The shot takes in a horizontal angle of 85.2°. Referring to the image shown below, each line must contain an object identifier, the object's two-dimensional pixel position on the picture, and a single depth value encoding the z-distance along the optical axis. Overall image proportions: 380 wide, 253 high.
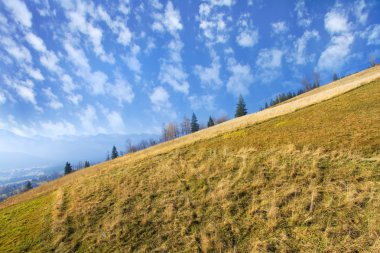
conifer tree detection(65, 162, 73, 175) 74.07
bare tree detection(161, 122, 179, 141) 118.38
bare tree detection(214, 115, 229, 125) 127.43
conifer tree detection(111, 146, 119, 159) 93.38
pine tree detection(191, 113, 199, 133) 99.31
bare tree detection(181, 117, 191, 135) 125.66
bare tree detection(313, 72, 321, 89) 118.74
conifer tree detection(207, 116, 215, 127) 100.93
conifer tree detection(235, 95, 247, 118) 85.88
